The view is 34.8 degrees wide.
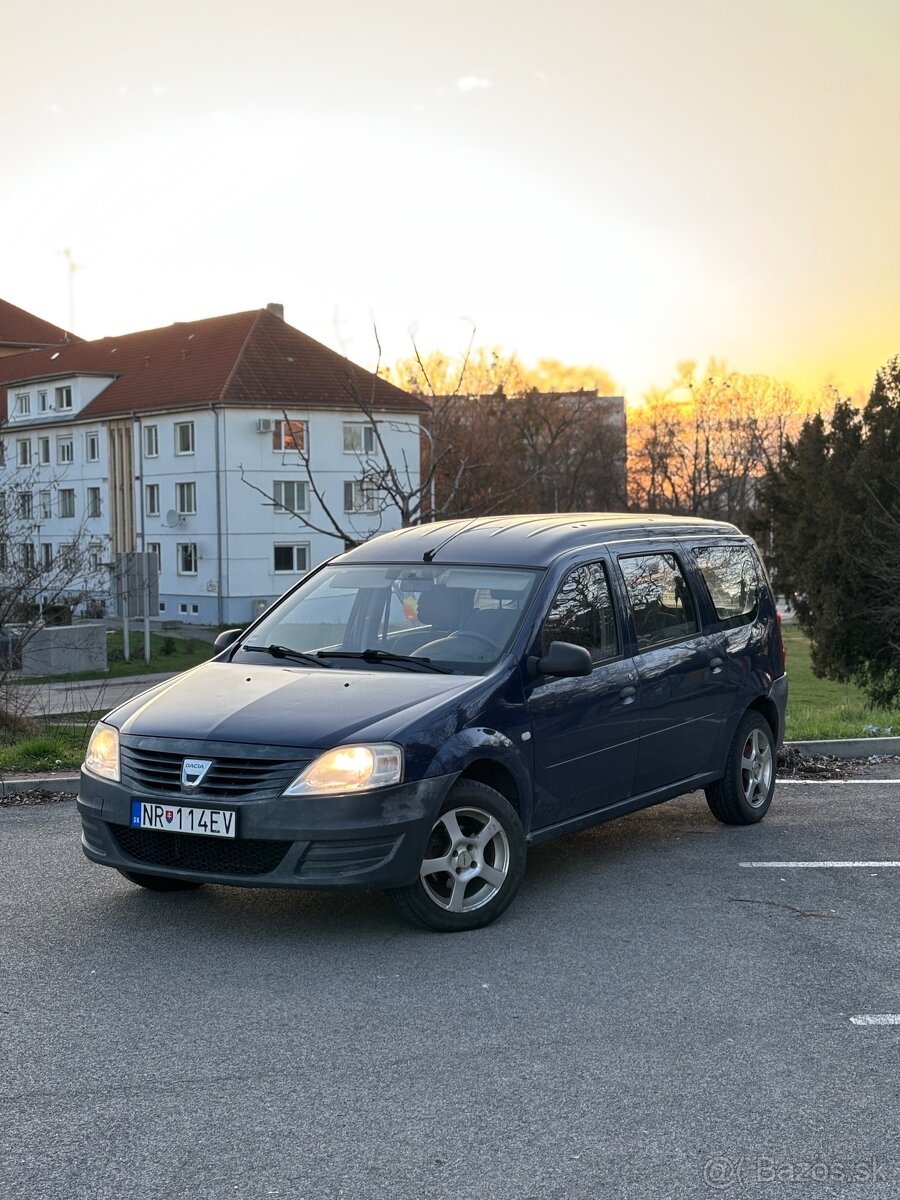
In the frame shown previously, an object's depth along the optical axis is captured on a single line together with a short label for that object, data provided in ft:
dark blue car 19.16
